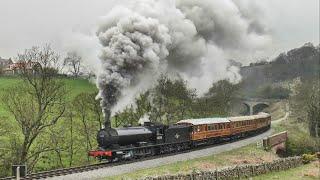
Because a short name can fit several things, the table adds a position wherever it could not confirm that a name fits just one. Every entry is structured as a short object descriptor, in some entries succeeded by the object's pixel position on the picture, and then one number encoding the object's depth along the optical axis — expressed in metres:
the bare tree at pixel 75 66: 81.29
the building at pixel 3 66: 82.62
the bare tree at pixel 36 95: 34.56
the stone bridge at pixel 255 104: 113.75
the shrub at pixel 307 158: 38.42
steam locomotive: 29.86
